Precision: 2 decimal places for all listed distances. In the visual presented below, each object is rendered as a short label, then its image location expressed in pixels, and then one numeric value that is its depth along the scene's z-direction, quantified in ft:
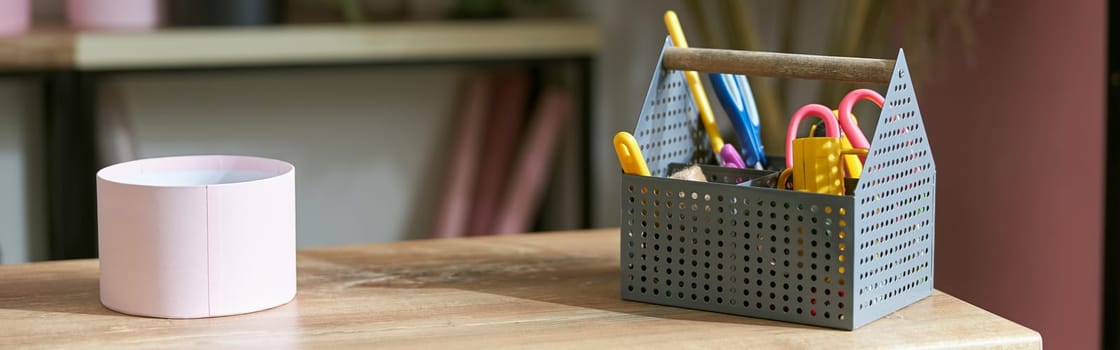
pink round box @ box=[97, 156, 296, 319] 3.08
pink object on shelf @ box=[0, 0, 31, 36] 7.54
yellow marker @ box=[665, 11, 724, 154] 3.65
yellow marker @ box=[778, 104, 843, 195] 3.08
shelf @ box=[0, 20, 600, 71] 7.41
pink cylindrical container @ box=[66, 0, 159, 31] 7.84
